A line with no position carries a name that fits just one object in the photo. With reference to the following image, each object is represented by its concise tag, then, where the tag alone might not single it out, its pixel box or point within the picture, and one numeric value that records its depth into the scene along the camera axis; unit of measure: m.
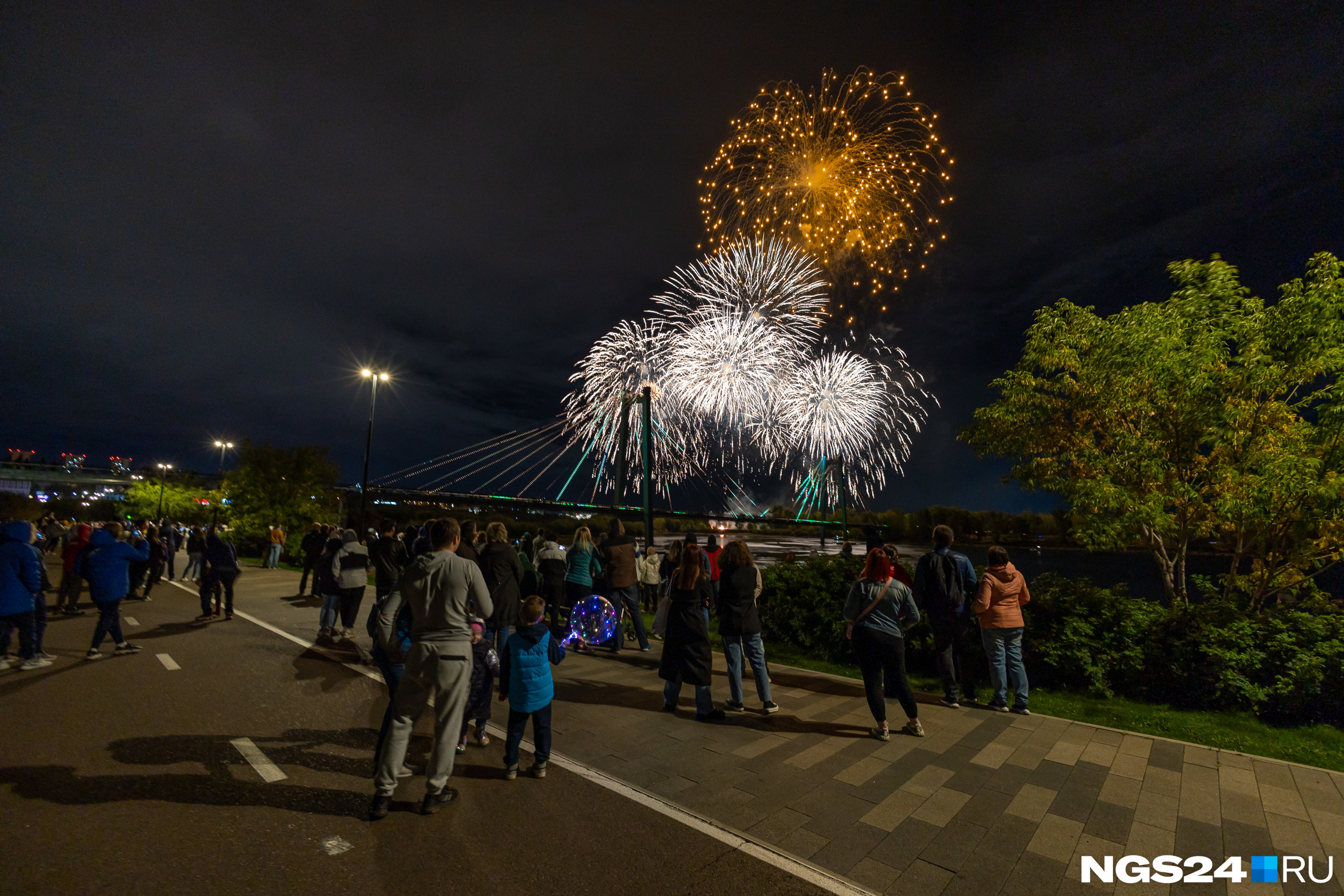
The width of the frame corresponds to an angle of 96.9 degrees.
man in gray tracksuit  4.14
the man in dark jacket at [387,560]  7.52
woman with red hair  5.80
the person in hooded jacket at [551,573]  8.70
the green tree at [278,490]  29.91
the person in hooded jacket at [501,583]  6.74
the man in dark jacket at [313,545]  13.95
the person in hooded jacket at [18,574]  7.41
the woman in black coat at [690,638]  6.39
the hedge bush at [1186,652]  6.22
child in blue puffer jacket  4.77
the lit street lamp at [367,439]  23.11
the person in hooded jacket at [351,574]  9.72
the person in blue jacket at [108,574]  8.28
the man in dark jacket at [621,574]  9.84
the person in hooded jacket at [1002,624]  6.74
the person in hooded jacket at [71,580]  12.52
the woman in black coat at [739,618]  6.59
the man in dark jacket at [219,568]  11.88
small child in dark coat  5.55
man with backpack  6.98
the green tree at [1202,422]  8.05
